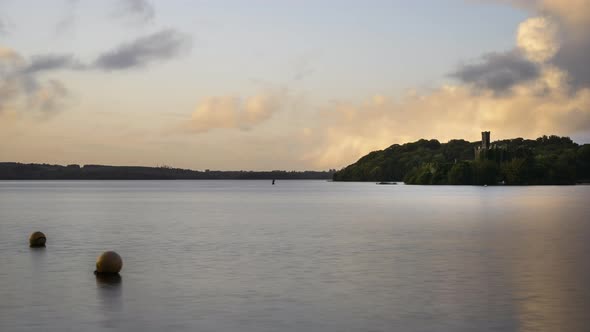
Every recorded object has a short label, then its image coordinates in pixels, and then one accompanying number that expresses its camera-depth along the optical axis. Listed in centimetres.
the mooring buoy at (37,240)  5081
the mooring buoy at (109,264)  3491
